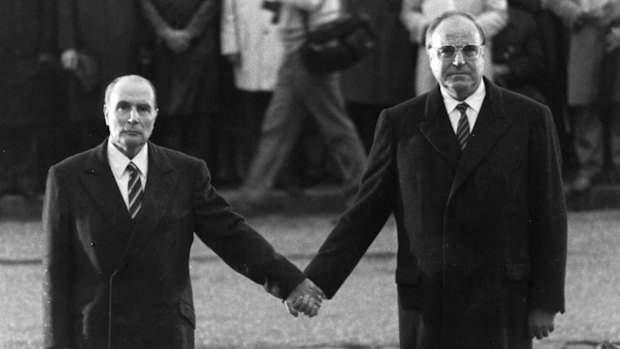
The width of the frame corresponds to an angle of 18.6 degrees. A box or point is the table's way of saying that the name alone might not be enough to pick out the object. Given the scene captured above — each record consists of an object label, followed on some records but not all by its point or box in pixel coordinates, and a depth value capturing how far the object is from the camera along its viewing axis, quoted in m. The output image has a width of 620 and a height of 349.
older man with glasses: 6.91
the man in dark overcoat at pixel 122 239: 6.83
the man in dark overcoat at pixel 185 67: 13.15
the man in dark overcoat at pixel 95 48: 13.32
